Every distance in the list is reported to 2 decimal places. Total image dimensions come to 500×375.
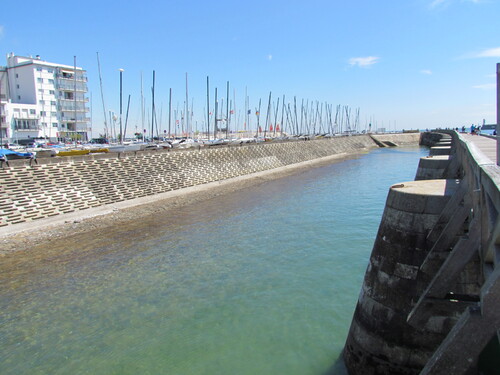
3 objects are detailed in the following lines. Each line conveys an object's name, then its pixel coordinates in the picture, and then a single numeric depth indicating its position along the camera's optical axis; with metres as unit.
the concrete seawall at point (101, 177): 26.28
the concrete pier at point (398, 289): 8.17
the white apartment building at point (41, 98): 80.19
